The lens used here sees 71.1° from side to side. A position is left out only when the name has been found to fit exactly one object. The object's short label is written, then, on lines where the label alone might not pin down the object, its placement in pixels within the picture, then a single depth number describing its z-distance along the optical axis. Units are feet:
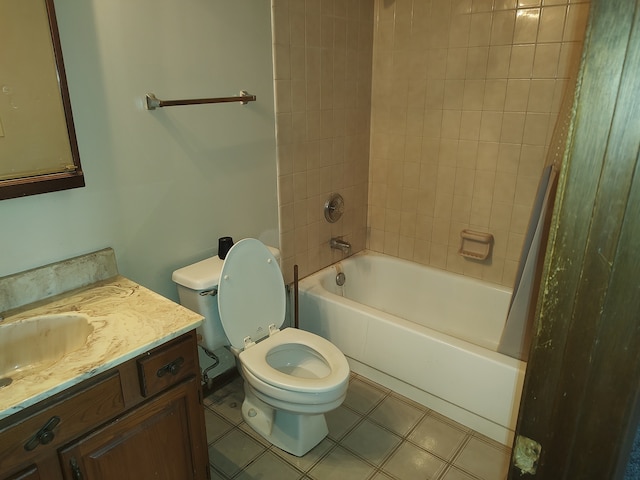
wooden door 1.34
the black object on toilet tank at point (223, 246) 6.70
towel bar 5.63
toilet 5.91
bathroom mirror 4.42
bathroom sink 4.53
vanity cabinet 3.65
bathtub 6.62
